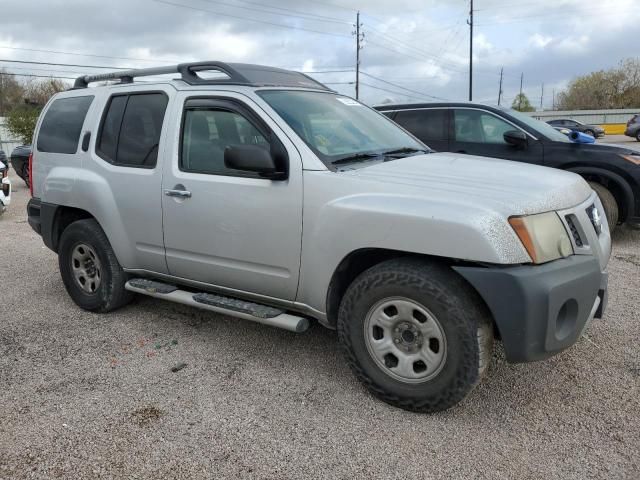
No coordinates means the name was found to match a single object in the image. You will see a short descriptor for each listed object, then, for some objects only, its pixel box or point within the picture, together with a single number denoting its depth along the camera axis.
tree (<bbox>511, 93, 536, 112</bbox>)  85.88
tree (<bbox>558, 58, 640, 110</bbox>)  64.00
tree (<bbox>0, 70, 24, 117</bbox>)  46.97
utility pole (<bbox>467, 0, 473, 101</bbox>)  44.16
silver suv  2.71
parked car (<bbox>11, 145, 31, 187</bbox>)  14.41
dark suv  6.58
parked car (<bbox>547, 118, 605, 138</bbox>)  28.64
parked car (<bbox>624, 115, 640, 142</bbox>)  28.81
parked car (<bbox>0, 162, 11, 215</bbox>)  9.95
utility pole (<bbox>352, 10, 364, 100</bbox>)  50.44
